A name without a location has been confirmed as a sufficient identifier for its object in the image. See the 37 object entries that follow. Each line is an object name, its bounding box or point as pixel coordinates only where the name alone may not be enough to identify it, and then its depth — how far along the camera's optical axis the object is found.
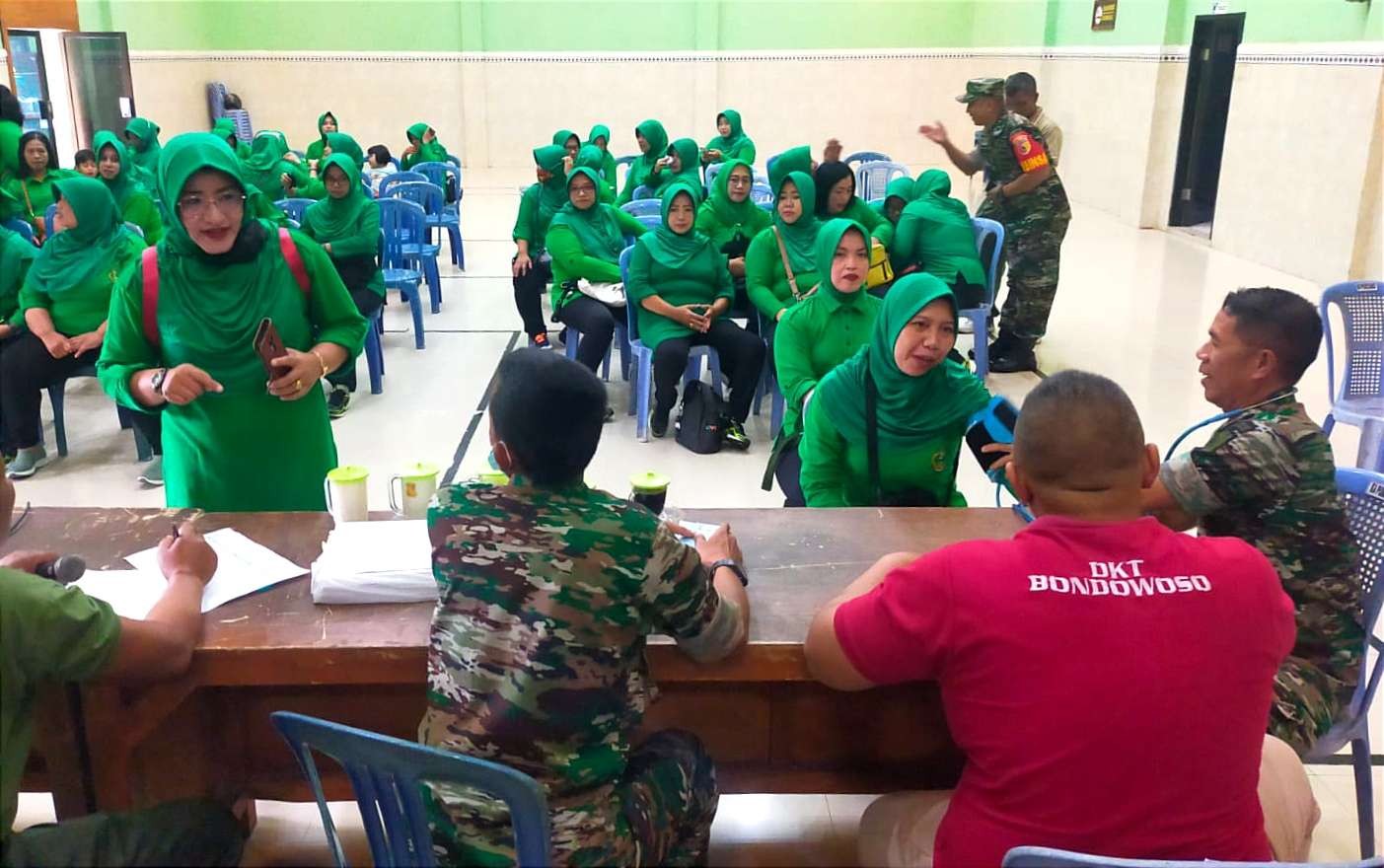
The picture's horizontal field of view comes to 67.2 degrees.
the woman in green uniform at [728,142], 8.86
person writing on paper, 1.26
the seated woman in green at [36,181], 5.66
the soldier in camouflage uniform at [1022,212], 5.68
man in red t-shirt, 1.23
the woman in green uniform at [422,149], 9.91
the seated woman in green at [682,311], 4.61
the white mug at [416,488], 1.92
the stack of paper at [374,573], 1.65
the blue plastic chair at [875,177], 8.03
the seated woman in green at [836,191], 5.09
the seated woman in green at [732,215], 5.55
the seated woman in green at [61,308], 4.21
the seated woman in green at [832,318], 3.51
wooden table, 1.55
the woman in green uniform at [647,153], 7.66
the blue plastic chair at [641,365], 4.71
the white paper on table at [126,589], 1.59
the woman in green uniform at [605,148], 8.43
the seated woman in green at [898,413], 2.44
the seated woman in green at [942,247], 5.01
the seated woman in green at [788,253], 4.71
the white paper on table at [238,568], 1.69
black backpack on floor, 4.53
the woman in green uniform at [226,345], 2.17
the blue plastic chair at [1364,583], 1.86
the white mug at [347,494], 1.91
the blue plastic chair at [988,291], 4.98
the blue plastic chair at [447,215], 7.70
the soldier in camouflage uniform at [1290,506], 1.79
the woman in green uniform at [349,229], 5.44
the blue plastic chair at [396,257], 6.05
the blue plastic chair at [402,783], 1.16
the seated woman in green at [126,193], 5.99
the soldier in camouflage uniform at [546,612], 1.33
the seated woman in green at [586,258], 5.06
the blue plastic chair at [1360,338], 3.67
